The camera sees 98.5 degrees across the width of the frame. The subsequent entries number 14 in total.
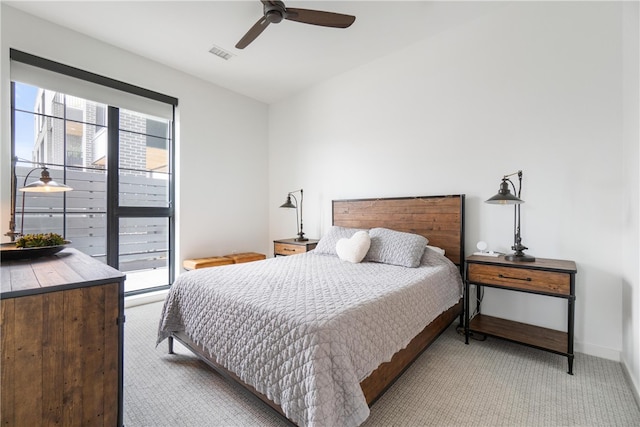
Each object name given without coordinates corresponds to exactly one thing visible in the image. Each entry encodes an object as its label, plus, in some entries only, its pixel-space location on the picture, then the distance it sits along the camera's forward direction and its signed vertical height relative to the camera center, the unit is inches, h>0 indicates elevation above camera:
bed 47.3 -24.6
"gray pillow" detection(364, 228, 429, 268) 96.9 -13.6
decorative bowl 64.7 -11.2
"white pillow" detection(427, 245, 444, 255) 105.4 -14.7
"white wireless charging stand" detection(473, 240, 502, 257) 97.7 -14.2
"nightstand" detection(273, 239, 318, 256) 143.6 -19.6
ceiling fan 81.0 +58.2
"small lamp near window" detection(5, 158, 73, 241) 84.5 +6.0
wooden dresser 41.7 -23.2
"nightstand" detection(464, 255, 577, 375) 75.5 -21.6
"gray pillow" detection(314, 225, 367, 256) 120.2 -12.6
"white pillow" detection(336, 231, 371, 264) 105.2 -14.3
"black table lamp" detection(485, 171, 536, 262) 84.2 +3.3
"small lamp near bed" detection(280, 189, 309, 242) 153.8 -5.1
